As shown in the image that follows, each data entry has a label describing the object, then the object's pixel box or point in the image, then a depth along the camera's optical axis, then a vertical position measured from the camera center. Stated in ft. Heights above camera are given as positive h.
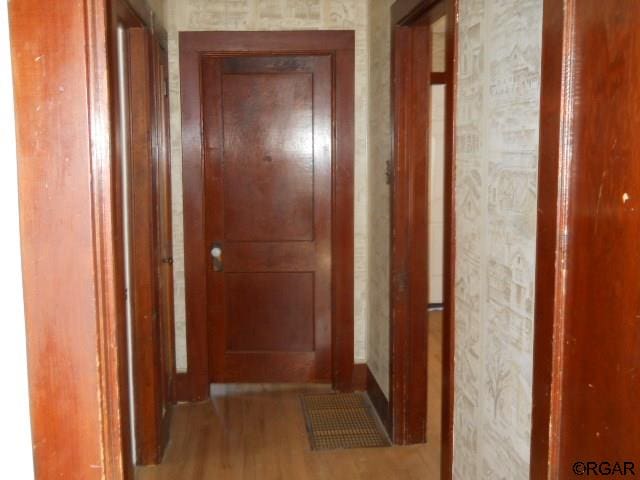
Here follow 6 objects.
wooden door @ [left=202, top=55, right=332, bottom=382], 12.55 -0.73
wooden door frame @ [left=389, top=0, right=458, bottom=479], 10.27 -0.86
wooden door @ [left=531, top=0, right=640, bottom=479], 3.81 -0.44
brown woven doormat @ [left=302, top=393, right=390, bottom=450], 10.95 -4.28
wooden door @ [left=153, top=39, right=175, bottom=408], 10.67 -0.72
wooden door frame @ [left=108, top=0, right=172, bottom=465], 9.73 -0.94
